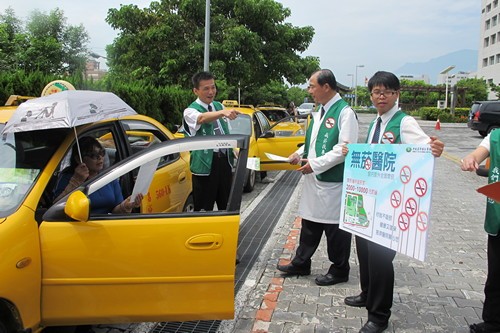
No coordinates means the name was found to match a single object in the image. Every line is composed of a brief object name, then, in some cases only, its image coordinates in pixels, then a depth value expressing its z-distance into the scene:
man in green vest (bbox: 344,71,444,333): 3.00
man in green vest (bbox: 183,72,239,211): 4.06
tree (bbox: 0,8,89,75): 16.59
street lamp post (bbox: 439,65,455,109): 44.73
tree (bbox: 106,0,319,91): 16.09
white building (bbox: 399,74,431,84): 130.75
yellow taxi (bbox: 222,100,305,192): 8.23
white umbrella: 2.57
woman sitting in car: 2.99
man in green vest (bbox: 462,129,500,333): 2.79
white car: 35.31
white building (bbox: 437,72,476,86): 47.26
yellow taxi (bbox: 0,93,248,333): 2.49
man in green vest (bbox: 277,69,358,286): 3.61
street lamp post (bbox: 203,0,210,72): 13.75
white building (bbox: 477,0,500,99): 71.31
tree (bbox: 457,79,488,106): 52.19
